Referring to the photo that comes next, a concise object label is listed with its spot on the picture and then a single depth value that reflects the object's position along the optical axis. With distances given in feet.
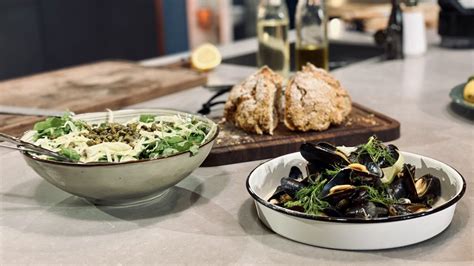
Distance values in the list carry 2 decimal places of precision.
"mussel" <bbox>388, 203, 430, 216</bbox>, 3.15
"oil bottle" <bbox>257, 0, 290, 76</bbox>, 6.82
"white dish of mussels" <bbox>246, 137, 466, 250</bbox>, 3.09
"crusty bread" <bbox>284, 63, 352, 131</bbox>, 4.72
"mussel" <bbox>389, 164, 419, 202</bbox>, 3.39
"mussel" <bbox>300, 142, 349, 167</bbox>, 3.45
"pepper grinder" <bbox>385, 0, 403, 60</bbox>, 7.79
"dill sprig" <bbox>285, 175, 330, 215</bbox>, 3.20
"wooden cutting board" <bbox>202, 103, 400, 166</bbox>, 4.49
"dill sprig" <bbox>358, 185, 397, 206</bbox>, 3.18
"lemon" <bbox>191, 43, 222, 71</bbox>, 7.54
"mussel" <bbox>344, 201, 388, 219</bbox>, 3.10
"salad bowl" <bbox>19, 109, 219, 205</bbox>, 3.41
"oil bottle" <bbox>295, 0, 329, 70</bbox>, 6.71
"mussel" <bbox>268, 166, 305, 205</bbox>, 3.37
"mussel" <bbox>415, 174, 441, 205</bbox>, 3.48
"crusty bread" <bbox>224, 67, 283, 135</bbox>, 4.72
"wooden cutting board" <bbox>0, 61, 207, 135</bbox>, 5.93
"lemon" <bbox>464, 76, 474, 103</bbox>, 5.32
